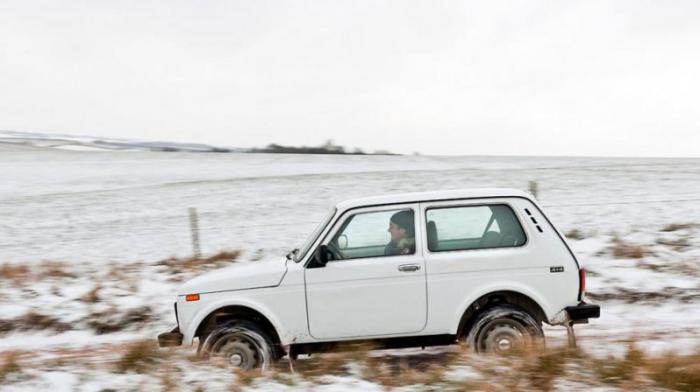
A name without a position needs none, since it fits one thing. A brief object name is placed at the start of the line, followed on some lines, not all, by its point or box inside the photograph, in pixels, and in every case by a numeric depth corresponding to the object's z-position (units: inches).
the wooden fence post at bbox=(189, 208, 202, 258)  501.4
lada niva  241.1
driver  246.5
